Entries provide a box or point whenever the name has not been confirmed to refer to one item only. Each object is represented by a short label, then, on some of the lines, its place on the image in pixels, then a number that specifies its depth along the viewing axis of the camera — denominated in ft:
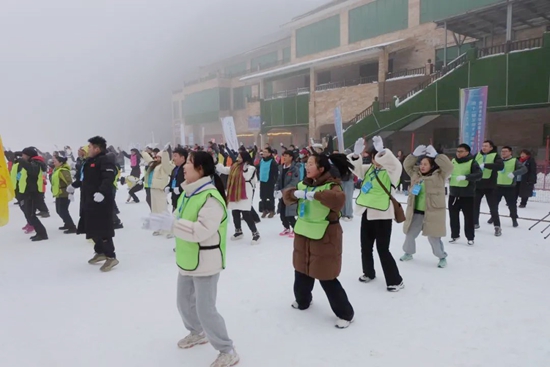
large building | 54.34
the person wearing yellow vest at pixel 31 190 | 23.47
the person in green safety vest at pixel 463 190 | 19.92
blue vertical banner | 33.35
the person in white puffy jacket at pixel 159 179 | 24.35
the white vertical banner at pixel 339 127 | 26.64
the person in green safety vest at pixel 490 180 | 22.62
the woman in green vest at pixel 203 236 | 8.79
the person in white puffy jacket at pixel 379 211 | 14.33
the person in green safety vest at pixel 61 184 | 24.03
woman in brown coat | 11.10
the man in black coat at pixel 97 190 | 17.15
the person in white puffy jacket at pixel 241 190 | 21.88
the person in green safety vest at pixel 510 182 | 24.84
